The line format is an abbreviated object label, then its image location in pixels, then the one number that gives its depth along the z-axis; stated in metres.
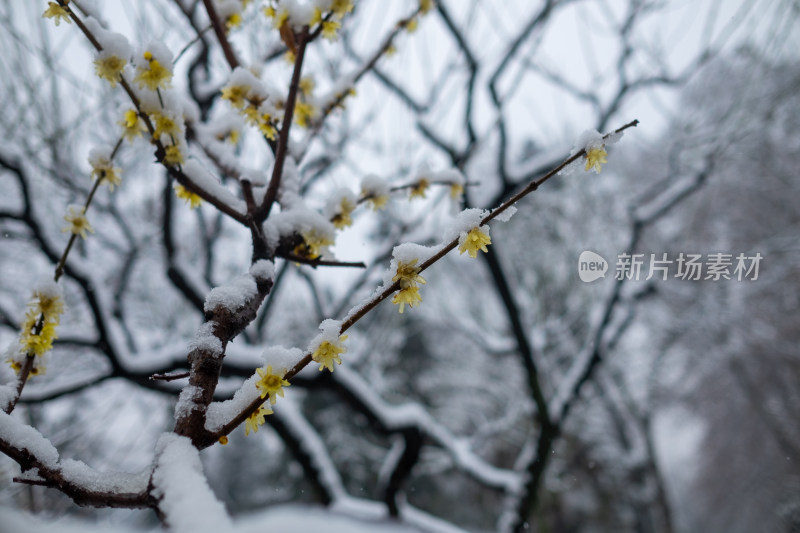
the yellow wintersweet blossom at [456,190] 0.79
